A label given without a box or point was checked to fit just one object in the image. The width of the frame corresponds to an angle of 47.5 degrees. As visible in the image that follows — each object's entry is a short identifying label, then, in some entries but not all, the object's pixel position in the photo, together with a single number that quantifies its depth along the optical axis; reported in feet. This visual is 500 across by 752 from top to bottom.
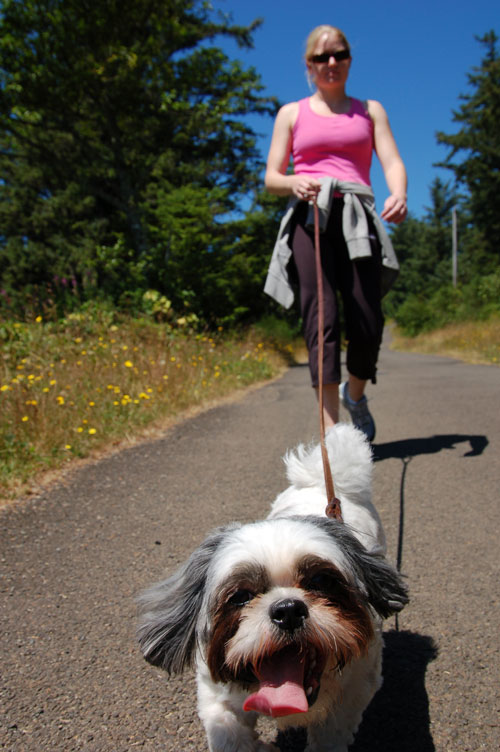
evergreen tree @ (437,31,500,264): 106.63
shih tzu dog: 4.59
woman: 11.53
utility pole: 147.42
